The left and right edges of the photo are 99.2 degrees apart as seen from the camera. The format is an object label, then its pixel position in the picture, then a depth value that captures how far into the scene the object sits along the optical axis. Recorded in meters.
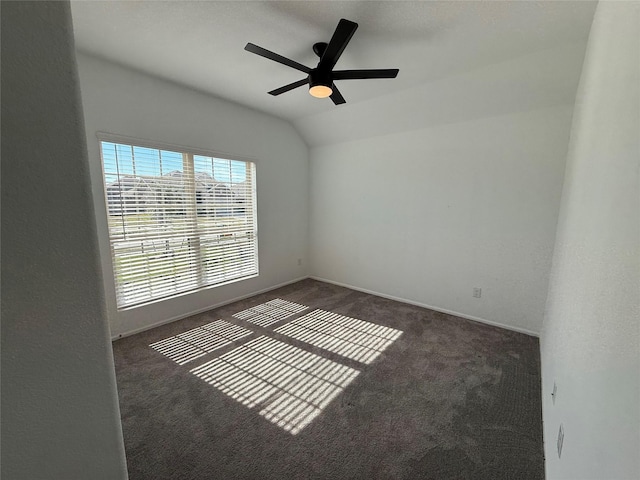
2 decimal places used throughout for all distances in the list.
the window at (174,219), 2.71
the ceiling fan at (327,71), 1.85
